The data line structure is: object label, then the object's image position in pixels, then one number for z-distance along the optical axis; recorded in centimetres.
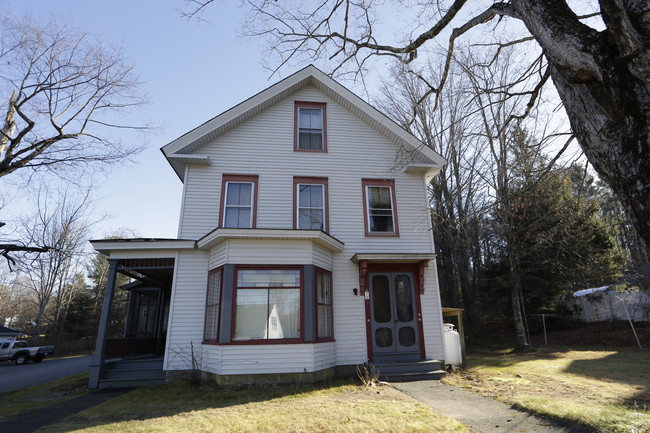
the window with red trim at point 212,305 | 900
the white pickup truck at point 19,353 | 2119
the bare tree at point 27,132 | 1163
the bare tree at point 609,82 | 279
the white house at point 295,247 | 875
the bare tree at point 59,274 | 2775
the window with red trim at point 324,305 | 931
